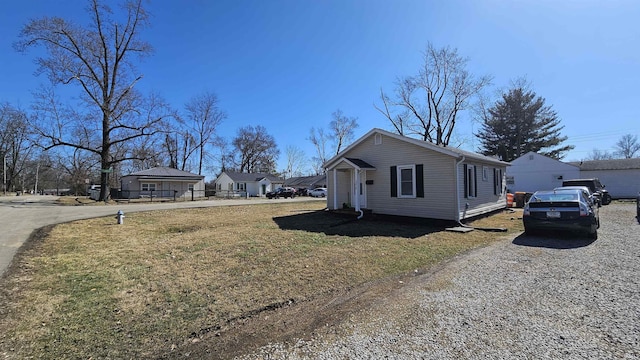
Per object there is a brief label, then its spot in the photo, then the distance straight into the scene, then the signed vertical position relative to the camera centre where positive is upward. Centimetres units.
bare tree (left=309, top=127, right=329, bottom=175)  5959 +680
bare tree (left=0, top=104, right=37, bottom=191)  4738 +661
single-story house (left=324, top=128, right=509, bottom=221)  1089 +52
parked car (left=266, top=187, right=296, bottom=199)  3728 -12
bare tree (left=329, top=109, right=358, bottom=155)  5353 +1096
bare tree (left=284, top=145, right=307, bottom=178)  7319 +553
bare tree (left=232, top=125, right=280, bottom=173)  5972 +888
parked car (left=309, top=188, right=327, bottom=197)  4206 -16
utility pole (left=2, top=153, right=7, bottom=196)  5078 +352
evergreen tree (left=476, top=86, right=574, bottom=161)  3716 +830
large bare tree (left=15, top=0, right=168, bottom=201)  2375 +939
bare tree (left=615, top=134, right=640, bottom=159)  5256 +768
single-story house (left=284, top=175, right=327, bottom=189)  5353 +201
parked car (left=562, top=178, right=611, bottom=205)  1734 +38
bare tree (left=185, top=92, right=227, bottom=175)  4897 +918
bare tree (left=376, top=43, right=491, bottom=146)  3017 +916
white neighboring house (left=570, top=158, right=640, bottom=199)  2609 +142
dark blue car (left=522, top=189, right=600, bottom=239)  768 -60
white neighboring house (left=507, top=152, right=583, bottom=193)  2739 +169
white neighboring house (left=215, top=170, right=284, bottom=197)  4741 +161
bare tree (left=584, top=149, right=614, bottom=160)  5790 +694
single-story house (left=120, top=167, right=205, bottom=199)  3380 +120
